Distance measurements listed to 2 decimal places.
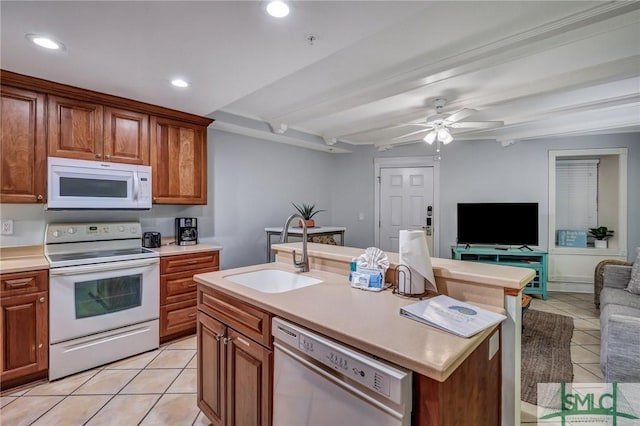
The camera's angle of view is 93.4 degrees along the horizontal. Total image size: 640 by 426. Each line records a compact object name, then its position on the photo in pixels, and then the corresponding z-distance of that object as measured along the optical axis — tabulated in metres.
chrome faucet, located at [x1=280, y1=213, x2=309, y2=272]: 1.87
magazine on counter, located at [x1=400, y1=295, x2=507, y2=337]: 1.02
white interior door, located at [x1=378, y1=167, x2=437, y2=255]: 4.91
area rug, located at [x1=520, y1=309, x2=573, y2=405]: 2.24
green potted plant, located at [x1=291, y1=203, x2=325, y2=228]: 4.37
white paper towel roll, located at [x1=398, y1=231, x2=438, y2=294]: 1.37
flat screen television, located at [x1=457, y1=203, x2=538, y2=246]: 4.33
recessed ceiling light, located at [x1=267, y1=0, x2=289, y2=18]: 1.47
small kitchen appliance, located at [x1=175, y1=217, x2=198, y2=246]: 3.23
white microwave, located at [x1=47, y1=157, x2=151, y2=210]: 2.38
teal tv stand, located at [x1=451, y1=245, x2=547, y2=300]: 4.12
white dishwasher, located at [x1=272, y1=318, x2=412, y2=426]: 0.85
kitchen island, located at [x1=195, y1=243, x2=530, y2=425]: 0.86
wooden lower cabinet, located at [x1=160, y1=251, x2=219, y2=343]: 2.75
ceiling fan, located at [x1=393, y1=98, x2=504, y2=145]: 2.88
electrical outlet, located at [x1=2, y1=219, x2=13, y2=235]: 2.45
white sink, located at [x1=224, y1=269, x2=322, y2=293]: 1.84
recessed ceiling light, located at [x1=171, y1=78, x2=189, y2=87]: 2.32
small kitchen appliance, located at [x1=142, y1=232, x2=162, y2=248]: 2.99
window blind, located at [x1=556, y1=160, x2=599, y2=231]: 4.66
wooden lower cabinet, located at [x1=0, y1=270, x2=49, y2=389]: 2.02
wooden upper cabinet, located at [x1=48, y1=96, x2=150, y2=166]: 2.41
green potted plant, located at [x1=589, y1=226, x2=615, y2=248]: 4.36
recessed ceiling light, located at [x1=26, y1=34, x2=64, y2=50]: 1.72
